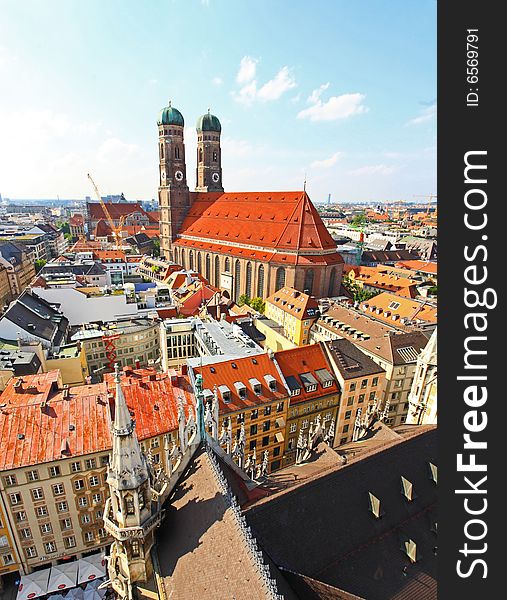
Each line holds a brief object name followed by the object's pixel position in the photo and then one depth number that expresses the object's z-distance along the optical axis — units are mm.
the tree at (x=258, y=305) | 77938
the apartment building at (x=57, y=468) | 25672
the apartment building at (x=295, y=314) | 58250
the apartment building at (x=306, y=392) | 37781
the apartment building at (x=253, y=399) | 34031
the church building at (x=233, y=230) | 78875
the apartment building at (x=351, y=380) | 39688
